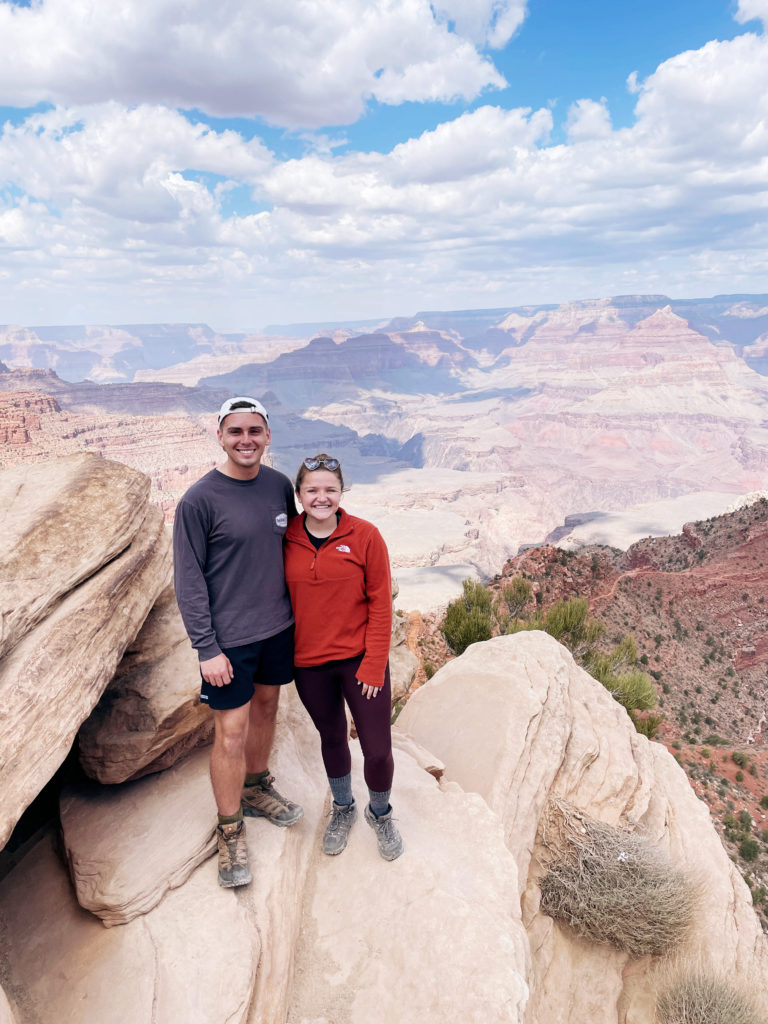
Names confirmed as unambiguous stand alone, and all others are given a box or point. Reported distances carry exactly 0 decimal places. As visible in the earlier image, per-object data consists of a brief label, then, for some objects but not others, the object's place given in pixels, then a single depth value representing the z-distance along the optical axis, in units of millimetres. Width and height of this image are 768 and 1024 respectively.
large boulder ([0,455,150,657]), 3777
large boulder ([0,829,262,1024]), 3416
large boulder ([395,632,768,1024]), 5633
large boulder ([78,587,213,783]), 4648
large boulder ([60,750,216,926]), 3924
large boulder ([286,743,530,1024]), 3725
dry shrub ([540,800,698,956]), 5762
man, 3705
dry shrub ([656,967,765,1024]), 5160
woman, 3949
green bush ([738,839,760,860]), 12352
